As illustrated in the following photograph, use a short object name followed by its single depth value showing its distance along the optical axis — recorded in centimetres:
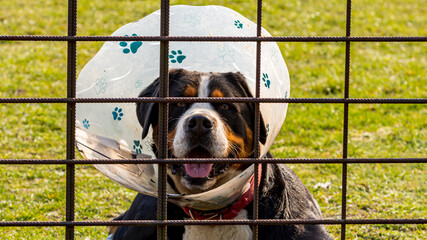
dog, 759
